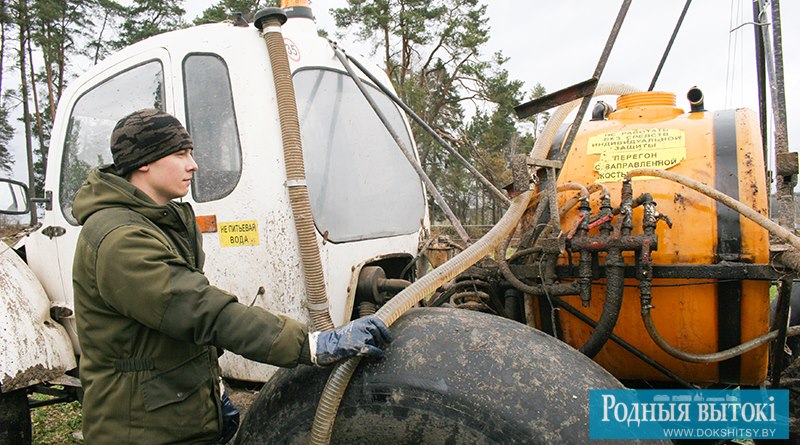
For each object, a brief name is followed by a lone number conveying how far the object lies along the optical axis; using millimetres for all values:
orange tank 2064
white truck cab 2492
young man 1632
